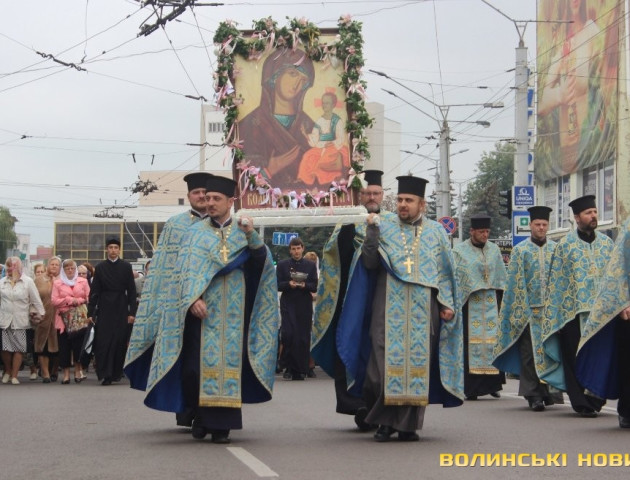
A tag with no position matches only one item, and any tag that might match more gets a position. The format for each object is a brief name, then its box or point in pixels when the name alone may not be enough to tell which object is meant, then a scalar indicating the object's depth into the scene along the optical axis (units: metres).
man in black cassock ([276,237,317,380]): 20.50
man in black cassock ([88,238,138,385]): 19.00
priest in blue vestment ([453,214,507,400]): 15.71
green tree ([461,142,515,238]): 102.89
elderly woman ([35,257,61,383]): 19.88
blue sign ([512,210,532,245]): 26.19
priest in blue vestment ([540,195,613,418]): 13.01
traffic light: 27.81
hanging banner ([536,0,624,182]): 44.72
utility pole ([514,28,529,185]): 28.91
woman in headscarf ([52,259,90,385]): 20.06
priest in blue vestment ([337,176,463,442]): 10.54
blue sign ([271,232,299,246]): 30.12
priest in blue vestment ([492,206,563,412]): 14.88
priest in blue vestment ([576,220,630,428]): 11.20
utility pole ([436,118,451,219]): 42.84
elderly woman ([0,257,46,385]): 19.38
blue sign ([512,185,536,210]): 26.70
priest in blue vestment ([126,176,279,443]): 10.35
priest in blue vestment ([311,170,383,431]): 11.23
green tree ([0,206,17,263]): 106.38
